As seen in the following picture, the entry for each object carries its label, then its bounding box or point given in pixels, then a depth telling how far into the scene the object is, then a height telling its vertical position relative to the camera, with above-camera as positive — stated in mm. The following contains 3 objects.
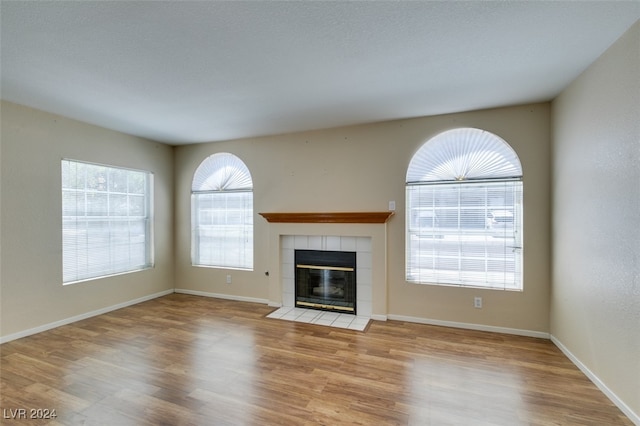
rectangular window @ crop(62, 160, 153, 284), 3727 -98
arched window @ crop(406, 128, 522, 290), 3328 -1
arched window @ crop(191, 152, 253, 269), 4676 -2
